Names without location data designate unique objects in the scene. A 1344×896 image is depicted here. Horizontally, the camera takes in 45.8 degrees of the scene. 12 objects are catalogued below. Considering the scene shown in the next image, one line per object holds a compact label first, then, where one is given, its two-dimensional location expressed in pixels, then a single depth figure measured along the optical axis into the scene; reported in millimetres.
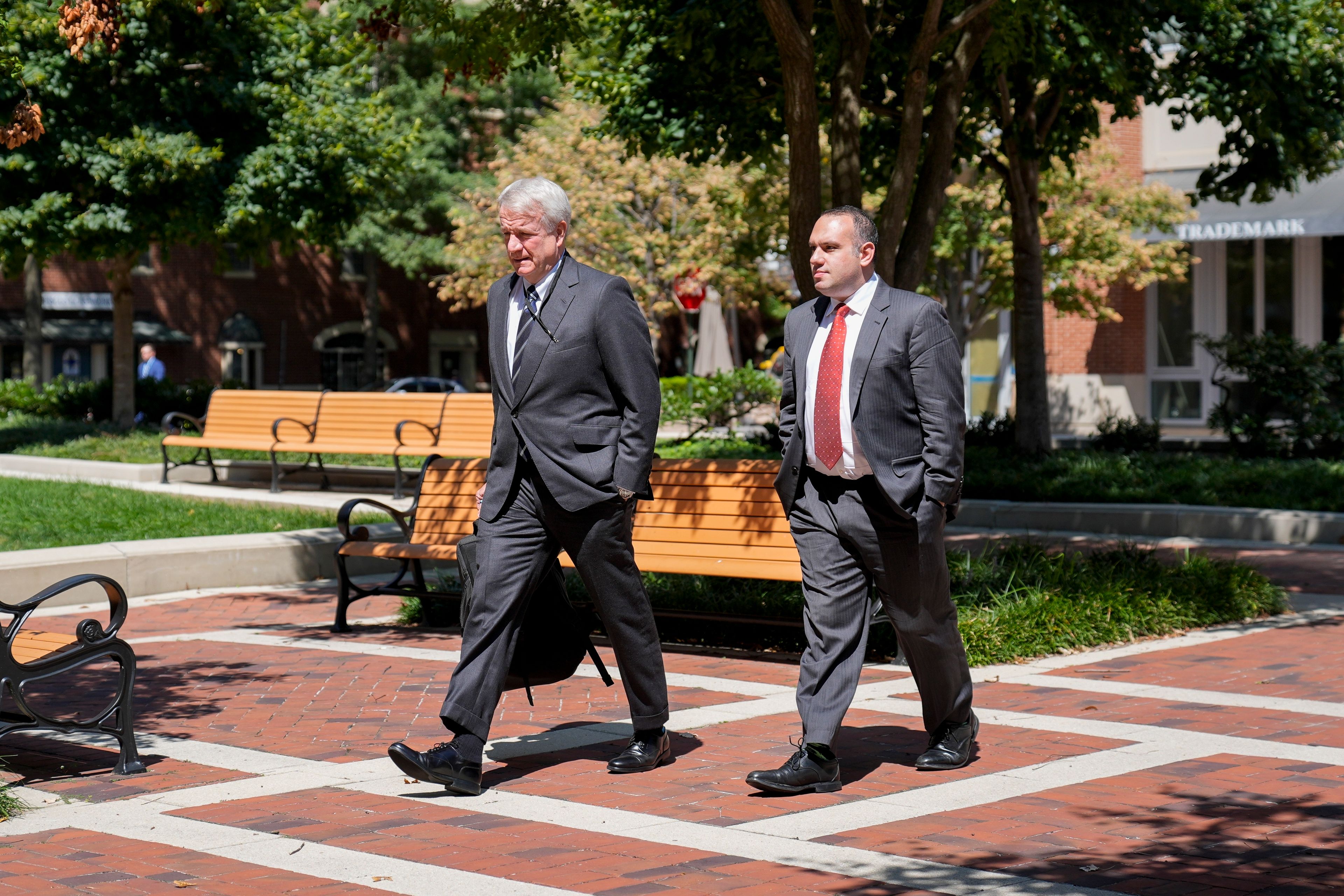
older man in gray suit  5043
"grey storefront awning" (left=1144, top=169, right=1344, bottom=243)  25375
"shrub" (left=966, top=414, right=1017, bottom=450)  18828
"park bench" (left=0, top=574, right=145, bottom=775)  5066
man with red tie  4961
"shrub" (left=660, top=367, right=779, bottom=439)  21250
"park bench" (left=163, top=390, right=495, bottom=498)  14586
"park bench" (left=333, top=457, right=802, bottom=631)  7430
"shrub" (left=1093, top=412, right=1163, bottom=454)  18484
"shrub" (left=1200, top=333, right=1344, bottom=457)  17047
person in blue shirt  25484
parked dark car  38625
